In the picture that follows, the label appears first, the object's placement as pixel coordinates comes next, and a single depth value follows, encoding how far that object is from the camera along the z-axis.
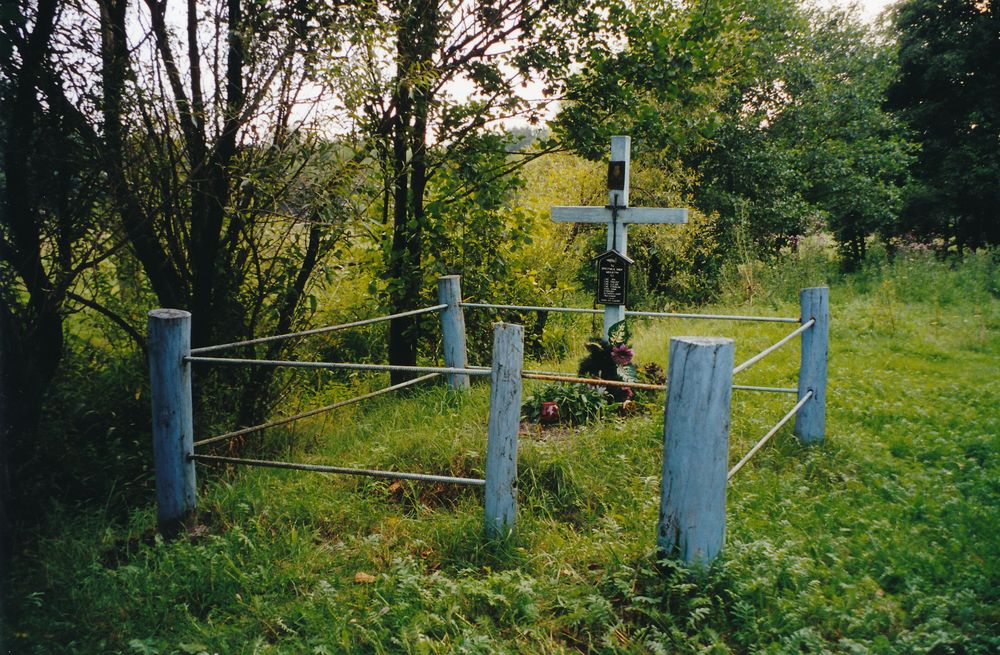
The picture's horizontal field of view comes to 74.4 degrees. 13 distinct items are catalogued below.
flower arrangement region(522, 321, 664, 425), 5.11
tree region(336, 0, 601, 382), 5.61
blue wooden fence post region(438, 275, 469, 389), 5.87
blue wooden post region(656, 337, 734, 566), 2.73
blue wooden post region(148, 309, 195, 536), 3.31
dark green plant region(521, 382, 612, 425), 5.10
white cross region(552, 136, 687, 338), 5.46
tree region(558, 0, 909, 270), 13.69
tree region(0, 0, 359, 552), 3.61
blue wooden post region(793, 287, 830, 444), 4.41
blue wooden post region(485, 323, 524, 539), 3.05
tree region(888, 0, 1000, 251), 16.20
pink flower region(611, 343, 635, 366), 5.38
